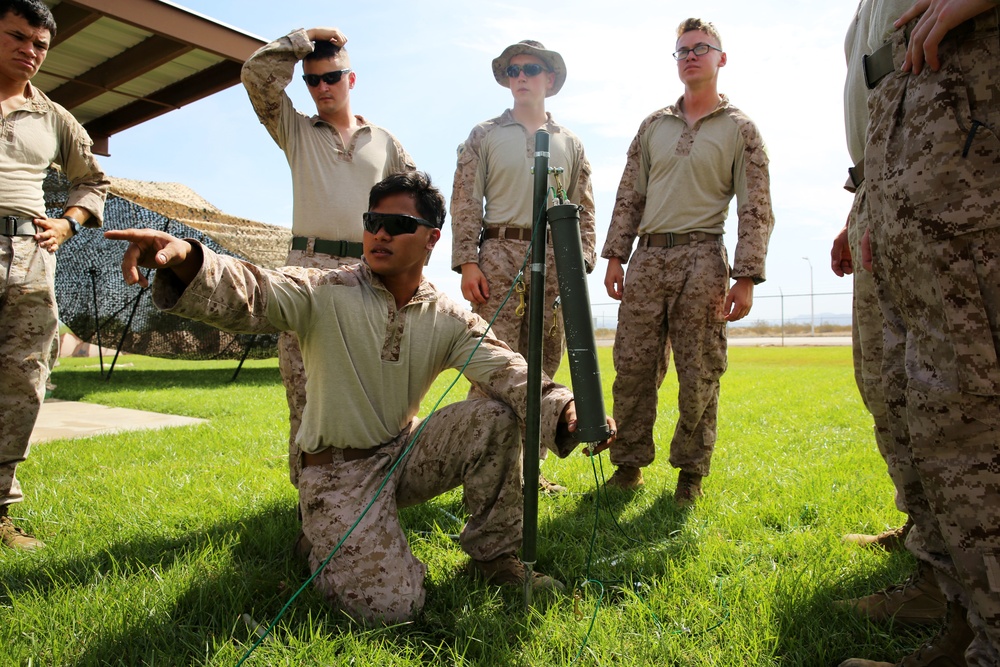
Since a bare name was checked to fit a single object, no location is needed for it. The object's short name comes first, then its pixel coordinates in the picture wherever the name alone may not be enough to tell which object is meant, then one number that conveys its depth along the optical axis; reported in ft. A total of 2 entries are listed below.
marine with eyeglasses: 11.52
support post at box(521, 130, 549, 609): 6.84
